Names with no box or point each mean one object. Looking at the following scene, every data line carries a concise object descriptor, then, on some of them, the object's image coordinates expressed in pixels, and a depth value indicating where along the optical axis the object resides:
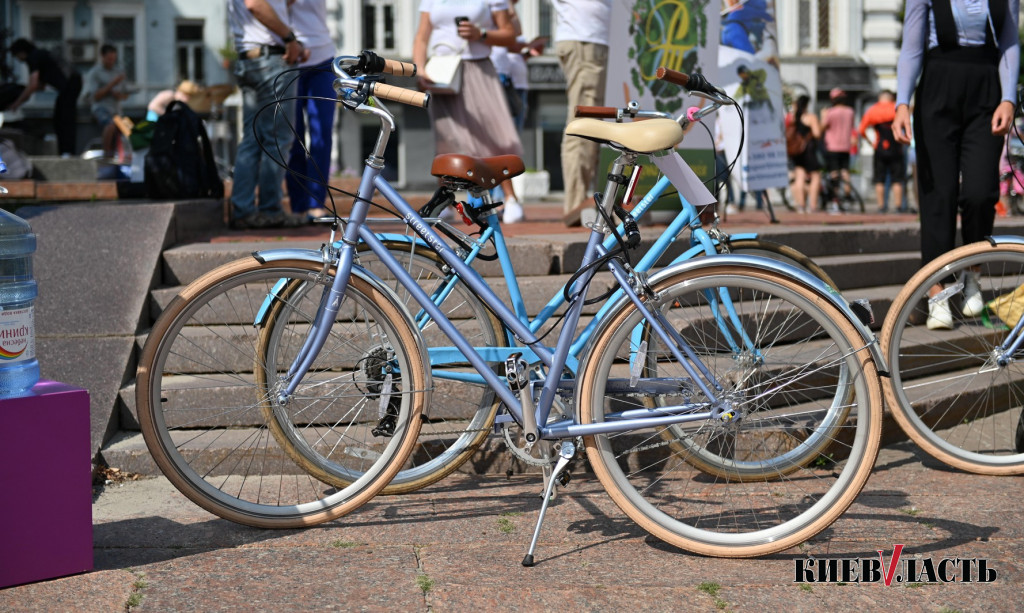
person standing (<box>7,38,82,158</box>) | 14.46
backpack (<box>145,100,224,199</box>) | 6.58
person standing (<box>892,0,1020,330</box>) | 5.24
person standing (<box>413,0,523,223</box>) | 6.95
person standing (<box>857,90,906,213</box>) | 15.82
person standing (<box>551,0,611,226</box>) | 7.23
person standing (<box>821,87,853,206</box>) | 16.22
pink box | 3.08
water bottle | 3.14
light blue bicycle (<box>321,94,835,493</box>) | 3.80
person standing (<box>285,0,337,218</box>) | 7.05
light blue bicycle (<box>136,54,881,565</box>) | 3.34
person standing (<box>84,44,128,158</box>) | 16.77
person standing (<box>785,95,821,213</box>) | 15.00
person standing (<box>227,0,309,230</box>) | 6.48
